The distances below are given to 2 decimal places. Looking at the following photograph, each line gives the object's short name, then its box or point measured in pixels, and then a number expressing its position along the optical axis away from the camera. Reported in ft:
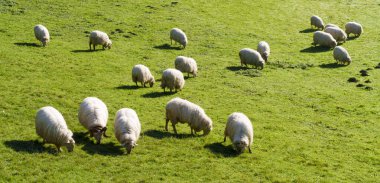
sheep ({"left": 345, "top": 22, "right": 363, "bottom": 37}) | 164.25
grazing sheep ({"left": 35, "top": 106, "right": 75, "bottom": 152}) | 60.59
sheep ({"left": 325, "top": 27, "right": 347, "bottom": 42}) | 153.28
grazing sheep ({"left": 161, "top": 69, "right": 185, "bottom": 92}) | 92.63
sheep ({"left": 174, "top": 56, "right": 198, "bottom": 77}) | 106.11
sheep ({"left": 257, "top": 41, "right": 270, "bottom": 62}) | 127.94
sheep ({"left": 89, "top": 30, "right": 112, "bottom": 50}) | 122.42
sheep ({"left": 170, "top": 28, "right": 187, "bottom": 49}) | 135.44
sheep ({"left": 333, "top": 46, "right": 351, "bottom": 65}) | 129.25
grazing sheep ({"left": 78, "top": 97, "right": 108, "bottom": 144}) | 64.90
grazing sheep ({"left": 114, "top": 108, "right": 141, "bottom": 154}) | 62.69
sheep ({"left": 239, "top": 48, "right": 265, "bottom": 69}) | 119.24
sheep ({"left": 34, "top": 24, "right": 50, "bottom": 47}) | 121.49
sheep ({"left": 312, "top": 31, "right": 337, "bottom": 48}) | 145.38
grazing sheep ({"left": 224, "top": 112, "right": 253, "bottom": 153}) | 65.31
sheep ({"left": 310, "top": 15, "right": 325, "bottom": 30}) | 171.01
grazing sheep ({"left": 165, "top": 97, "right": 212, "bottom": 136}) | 71.07
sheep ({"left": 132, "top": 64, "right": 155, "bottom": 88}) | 95.96
